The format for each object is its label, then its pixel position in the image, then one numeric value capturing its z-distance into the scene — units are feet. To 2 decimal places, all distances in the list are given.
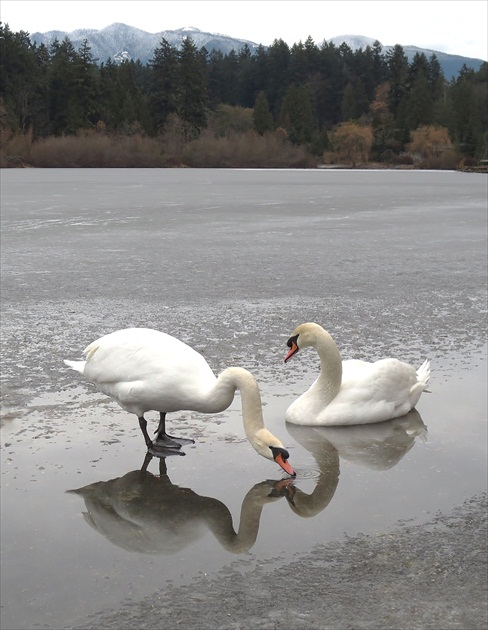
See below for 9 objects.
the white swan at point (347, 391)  17.98
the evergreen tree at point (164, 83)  312.71
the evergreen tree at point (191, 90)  310.45
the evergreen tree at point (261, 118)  323.78
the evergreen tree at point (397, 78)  371.97
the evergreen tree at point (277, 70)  425.69
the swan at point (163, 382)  14.82
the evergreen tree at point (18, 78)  286.05
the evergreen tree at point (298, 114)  324.97
